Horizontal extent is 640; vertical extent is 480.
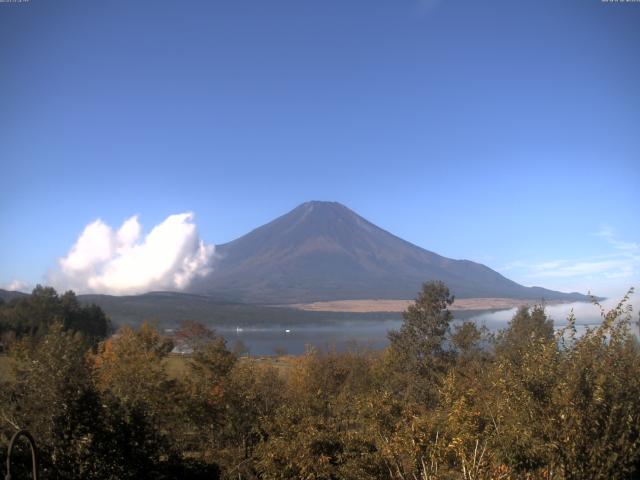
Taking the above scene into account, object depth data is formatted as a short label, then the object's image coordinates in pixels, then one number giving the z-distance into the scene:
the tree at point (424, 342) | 33.16
